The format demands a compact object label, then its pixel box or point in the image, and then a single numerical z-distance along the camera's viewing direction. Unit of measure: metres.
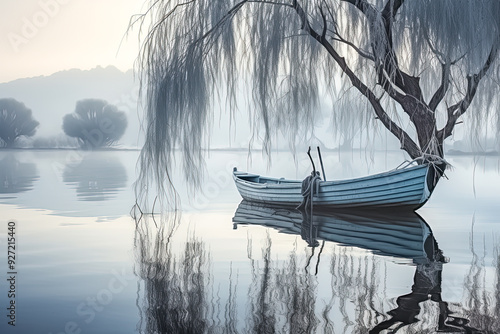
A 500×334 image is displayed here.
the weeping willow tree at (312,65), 8.87
